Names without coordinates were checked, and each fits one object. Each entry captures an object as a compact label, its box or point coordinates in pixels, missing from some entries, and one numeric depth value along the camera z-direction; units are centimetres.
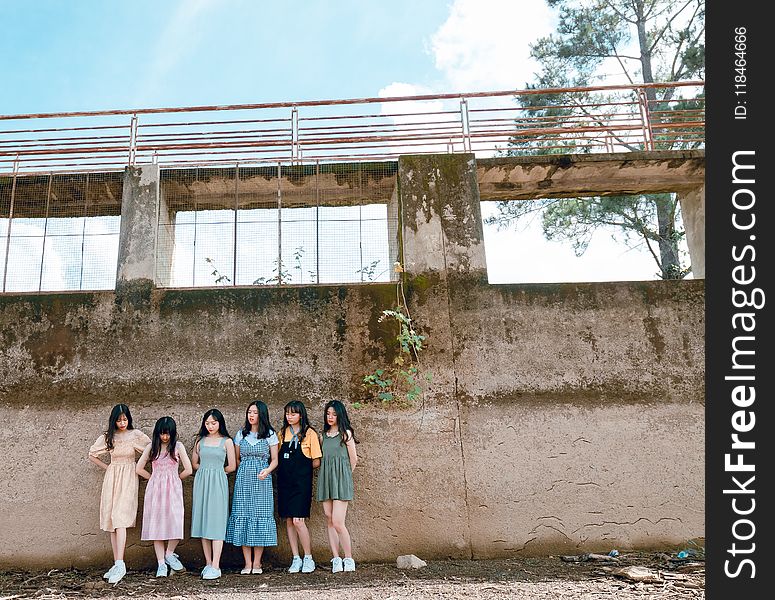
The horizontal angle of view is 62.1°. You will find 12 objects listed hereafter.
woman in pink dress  580
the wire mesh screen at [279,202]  712
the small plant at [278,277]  701
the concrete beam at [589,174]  773
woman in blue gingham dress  579
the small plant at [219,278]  700
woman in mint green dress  573
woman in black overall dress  582
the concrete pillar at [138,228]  695
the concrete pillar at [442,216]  700
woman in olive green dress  584
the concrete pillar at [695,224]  816
